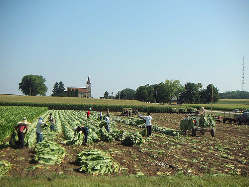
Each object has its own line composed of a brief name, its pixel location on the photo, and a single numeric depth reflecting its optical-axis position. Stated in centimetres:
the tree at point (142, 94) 14770
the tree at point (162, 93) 13588
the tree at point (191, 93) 13175
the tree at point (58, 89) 16914
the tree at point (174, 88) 13662
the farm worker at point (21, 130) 1329
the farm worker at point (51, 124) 2096
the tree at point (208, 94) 12506
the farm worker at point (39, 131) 1343
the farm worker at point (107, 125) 1847
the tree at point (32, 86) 14388
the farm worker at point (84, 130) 1482
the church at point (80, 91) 15350
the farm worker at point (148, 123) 1802
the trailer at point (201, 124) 1891
